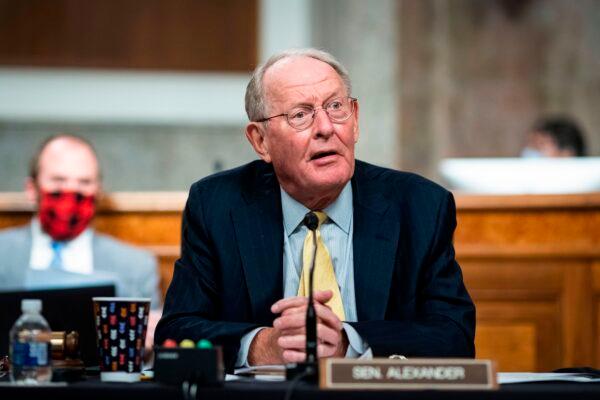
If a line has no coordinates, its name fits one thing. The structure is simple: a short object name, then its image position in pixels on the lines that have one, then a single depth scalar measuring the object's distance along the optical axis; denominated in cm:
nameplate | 538
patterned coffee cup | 558
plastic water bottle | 553
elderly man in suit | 607
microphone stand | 549
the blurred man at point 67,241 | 754
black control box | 543
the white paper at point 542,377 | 557
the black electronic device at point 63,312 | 618
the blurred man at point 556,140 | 1157
